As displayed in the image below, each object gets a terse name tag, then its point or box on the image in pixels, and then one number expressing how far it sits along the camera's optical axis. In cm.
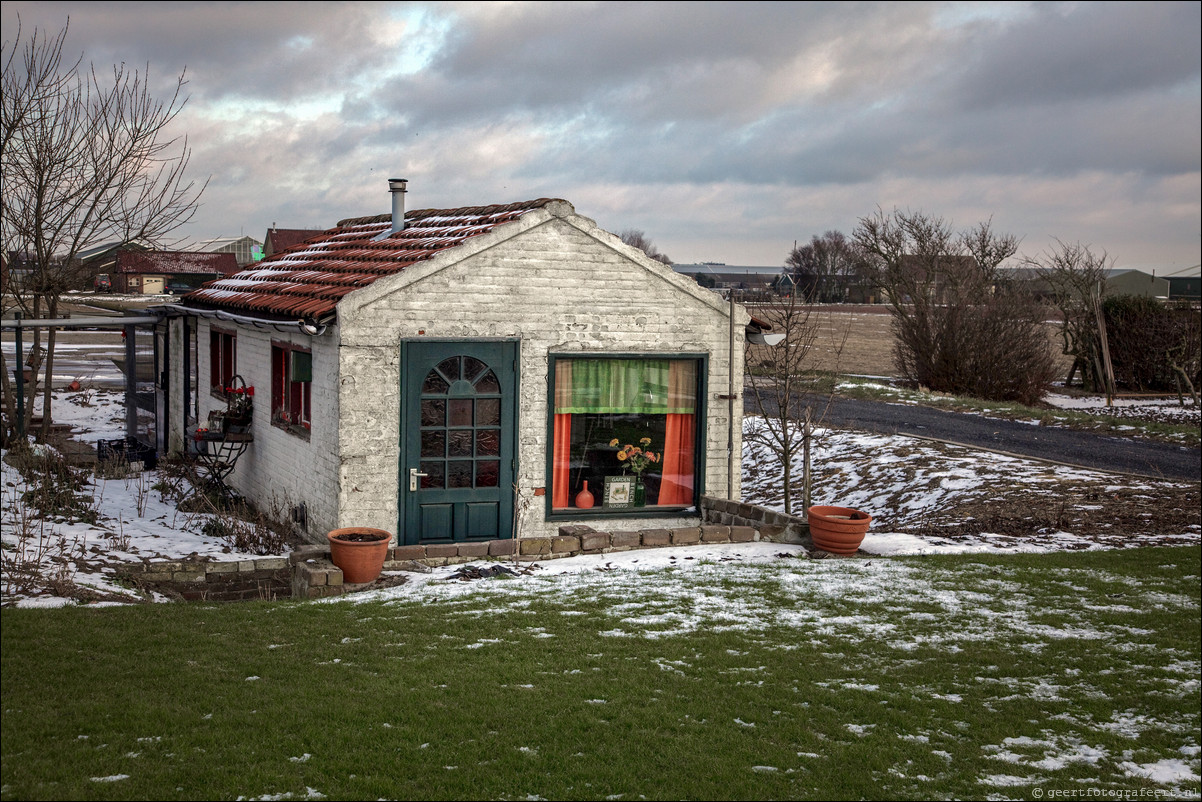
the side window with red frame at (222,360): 1535
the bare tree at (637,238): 6714
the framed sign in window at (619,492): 1279
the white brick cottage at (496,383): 1137
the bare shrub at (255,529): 1200
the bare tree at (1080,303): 2997
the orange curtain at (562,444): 1230
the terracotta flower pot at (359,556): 995
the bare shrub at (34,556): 882
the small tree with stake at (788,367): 1338
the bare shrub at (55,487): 1227
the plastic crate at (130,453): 1661
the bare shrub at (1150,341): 2802
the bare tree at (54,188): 1717
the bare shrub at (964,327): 2833
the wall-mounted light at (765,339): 1314
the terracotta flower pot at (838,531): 1157
